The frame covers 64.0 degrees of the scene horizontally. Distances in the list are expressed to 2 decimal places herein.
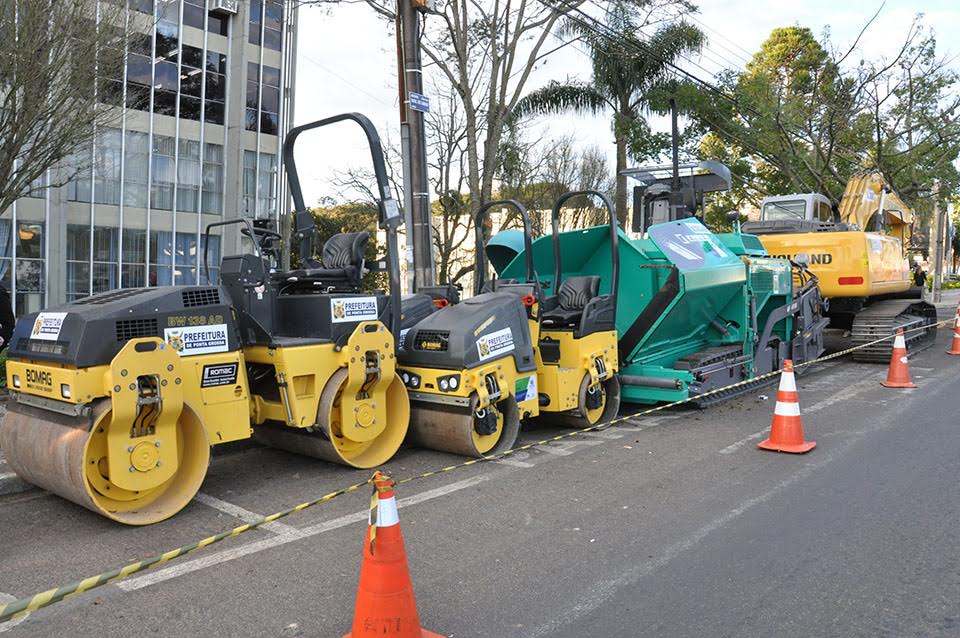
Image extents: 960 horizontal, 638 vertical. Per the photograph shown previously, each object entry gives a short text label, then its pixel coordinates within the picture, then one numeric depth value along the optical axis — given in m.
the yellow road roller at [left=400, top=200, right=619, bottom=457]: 6.06
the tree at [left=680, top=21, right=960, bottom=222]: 20.06
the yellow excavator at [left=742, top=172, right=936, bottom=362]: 11.79
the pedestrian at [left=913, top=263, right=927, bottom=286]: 16.31
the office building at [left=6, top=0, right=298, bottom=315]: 18.36
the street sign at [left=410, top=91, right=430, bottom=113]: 9.45
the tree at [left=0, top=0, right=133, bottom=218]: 8.50
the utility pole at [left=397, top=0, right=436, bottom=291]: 9.66
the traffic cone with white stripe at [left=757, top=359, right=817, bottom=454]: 6.40
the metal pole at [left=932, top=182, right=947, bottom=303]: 25.72
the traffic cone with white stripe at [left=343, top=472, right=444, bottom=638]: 3.02
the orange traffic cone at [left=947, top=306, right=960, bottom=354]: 13.18
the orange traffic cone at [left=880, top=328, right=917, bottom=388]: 9.73
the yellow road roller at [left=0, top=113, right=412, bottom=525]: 4.54
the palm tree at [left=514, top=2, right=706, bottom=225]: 21.44
